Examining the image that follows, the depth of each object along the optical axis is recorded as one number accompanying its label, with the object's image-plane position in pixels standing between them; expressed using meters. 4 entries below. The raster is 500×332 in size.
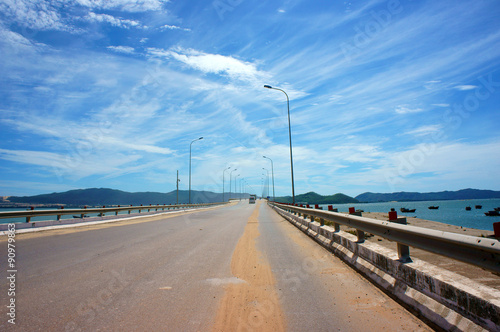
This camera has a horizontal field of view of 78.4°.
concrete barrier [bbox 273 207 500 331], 2.82
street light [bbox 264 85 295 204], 28.44
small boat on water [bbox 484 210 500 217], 73.74
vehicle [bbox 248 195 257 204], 105.01
